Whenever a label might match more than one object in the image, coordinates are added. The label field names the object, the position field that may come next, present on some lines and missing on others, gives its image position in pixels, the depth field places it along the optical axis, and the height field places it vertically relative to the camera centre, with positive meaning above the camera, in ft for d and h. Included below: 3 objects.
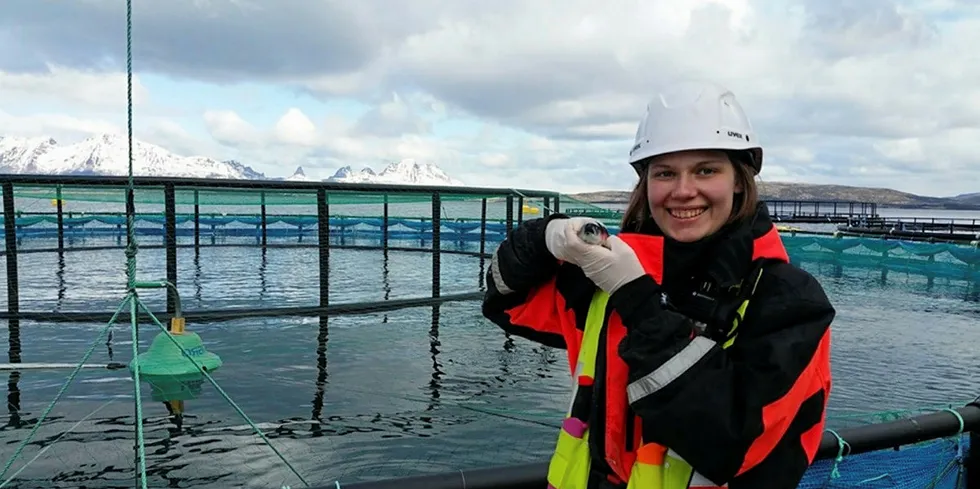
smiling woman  4.64 -0.85
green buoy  15.12 -3.55
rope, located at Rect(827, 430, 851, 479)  8.09 -2.89
